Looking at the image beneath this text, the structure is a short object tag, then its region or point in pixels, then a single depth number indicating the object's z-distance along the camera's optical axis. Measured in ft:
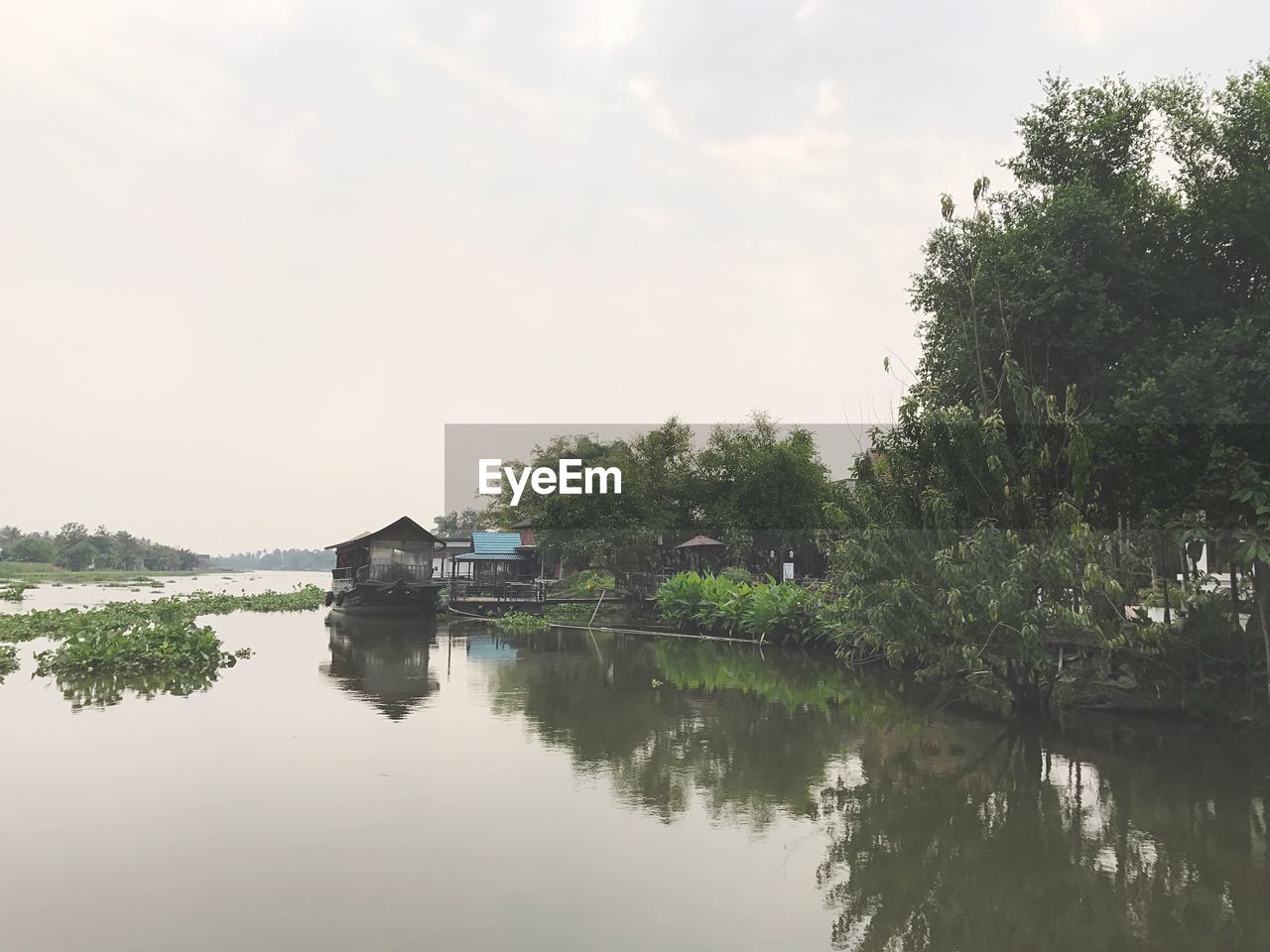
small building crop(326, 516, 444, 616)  126.11
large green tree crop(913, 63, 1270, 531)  43.42
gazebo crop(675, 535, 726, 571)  131.23
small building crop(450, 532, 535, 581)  167.60
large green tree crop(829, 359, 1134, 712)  41.86
